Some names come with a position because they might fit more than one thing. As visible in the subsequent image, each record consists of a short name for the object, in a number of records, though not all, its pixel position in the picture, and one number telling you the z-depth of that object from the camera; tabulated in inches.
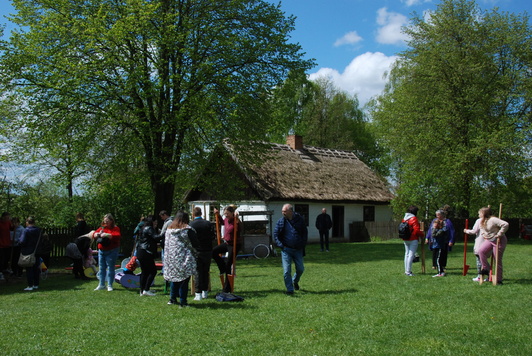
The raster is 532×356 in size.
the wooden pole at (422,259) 492.5
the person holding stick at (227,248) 386.9
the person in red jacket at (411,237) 471.5
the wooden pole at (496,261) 410.0
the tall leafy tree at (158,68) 655.8
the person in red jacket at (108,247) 413.1
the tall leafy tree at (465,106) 1063.0
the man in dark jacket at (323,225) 829.2
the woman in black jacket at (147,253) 388.2
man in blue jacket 381.4
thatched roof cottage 1005.0
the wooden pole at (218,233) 392.8
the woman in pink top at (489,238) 414.0
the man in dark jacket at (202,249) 362.6
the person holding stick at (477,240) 433.0
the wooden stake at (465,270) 479.2
